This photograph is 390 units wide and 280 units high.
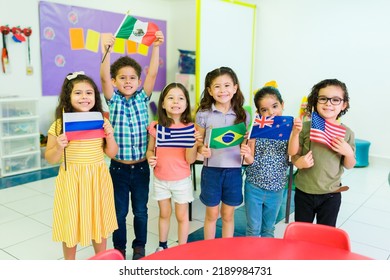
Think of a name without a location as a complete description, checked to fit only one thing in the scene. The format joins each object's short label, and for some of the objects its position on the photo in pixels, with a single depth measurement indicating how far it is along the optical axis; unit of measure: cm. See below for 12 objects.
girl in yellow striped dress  186
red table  117
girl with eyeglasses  191
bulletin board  468
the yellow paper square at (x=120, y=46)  555
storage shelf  414
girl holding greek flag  207
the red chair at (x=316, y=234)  141
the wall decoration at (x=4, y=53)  419
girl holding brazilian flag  203
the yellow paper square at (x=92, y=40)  517
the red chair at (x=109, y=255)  115
